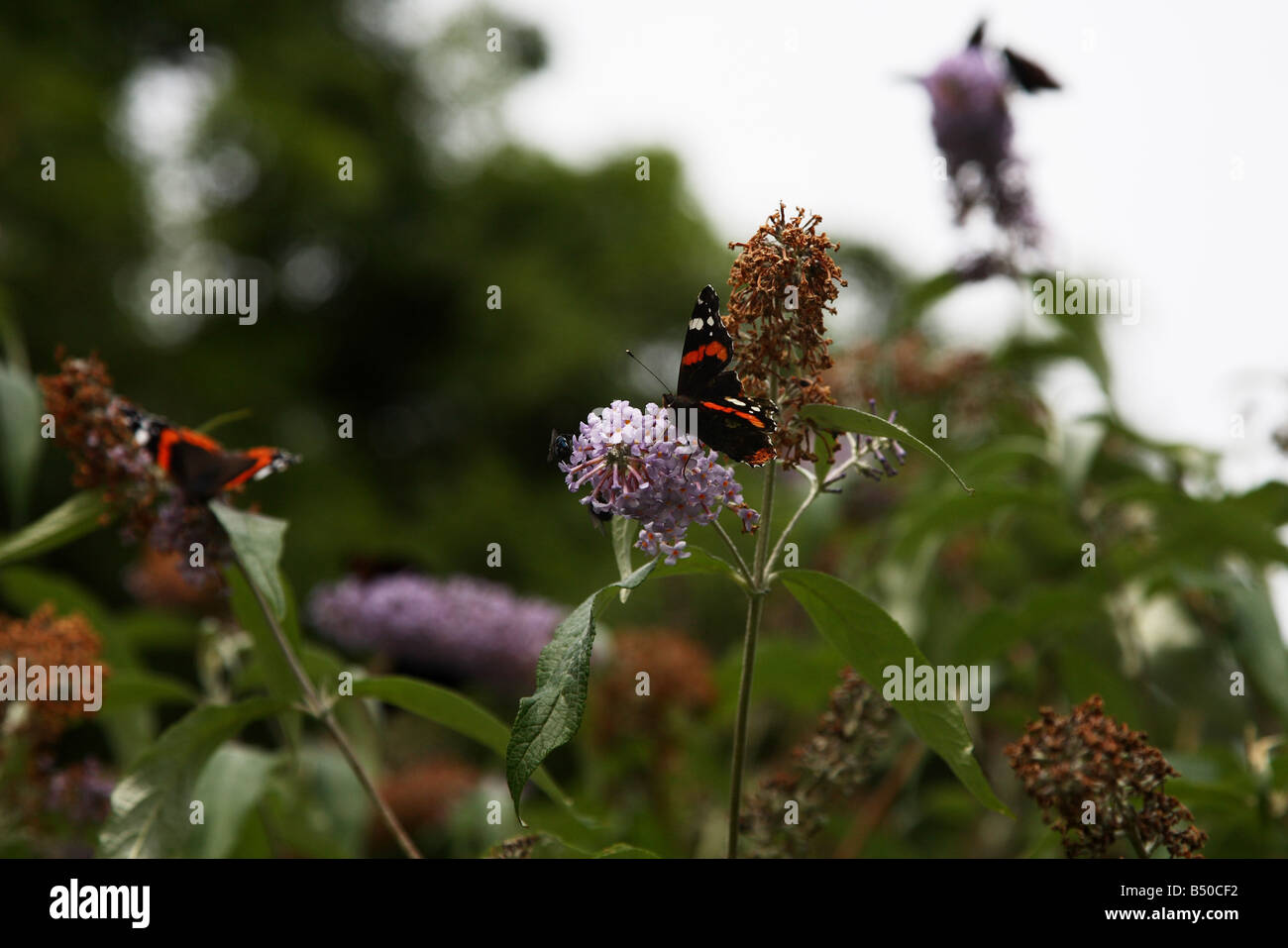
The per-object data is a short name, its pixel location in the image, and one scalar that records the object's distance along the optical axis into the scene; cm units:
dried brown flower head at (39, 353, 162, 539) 89
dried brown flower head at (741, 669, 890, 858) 86
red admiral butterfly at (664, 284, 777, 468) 79
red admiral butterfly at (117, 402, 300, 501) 88
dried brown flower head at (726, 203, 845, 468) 78
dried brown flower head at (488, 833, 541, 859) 83
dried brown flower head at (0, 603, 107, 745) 93
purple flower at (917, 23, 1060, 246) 101
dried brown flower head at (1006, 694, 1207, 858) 80
